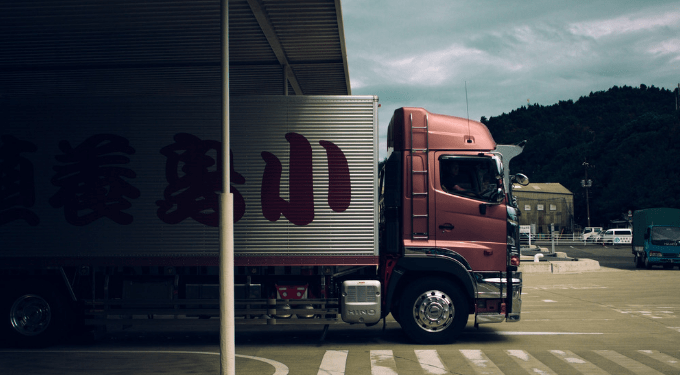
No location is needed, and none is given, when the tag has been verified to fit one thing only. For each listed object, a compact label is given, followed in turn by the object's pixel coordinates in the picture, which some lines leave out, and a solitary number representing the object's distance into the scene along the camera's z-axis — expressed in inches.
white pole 278.7
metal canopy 426.6
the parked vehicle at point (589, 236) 2936.5
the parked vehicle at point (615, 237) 2770.7
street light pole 3418.3
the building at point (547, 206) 4343.0
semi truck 393.4
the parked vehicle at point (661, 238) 1293.1
